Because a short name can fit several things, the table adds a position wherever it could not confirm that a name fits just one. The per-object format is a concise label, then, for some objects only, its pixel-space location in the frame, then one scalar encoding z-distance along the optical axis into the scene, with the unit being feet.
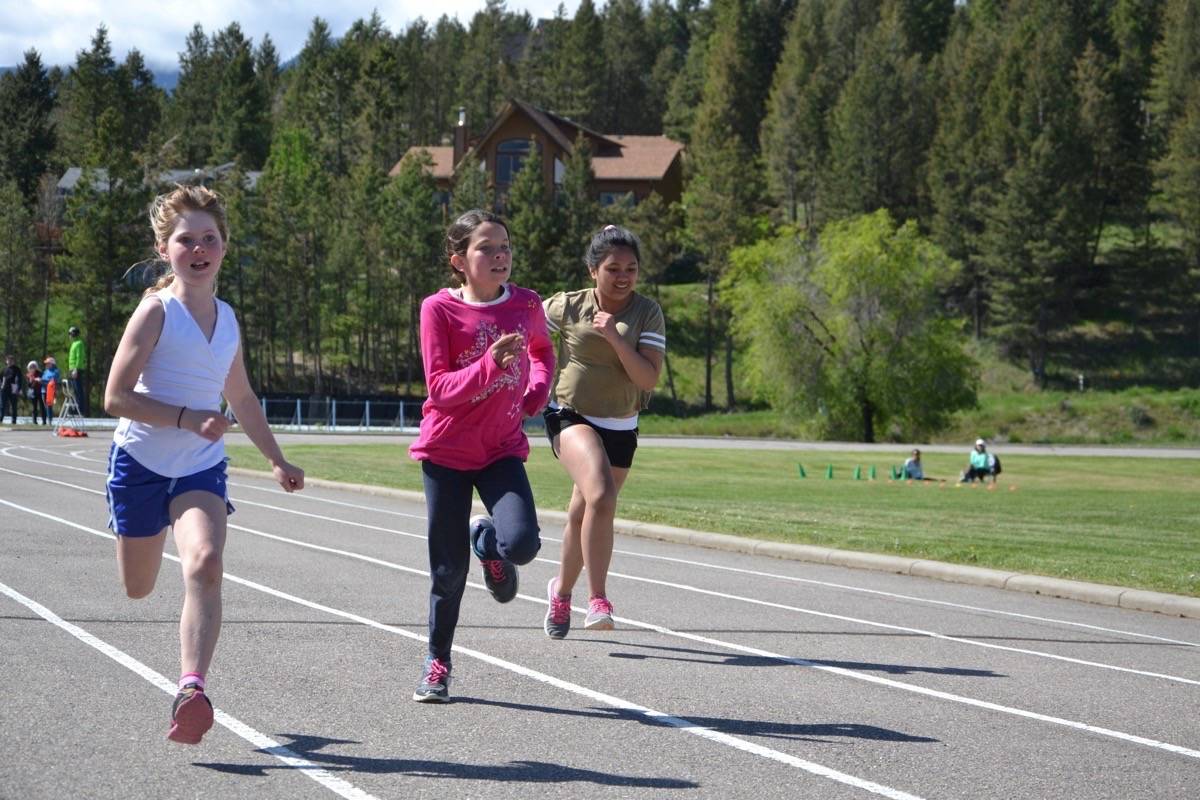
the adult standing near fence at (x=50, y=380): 123.03
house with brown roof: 296.51
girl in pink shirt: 21.40
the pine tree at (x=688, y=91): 398.21
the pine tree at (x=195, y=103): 409.28
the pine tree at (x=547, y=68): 422.41
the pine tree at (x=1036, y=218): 273.75
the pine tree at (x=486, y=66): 427.33
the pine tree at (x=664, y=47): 451.12
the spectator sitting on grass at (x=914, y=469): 110.52
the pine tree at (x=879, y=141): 311.47
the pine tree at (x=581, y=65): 419.13
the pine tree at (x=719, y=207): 280.10
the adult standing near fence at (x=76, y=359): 101.79
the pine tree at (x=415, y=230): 257.34
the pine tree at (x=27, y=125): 351.67
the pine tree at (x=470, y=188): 250.78
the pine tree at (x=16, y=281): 257.75
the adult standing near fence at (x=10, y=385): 130.93
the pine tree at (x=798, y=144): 333.01
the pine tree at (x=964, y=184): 293.43
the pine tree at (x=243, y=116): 386.11
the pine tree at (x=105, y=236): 228.43
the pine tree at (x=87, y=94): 359.25
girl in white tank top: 17.62
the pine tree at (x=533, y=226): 260.42
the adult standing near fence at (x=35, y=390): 128.67
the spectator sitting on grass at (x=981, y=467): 108.58
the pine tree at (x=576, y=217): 262.26
